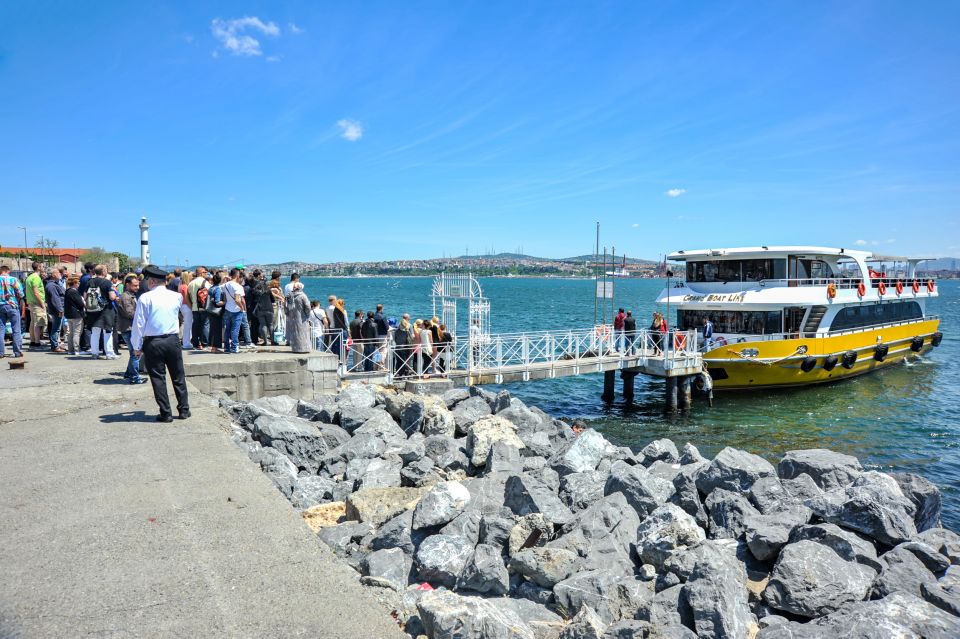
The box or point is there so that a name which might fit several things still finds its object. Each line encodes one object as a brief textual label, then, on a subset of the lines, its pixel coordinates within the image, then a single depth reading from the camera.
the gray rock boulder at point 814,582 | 4.99
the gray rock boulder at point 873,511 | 6.02
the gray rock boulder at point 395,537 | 5.74
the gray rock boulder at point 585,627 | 4.24
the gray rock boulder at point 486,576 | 5.21
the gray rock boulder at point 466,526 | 5.80
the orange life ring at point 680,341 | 20.21
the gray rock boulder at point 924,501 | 7.04
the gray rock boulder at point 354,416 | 10.03
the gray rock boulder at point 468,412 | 11.71
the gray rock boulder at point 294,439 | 8.21
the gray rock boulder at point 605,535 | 5.70
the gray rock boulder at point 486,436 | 9.23
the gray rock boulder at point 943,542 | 5.96
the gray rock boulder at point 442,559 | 5.33
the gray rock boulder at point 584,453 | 8.89
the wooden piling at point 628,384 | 20.81
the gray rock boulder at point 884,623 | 4.33
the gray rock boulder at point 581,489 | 7.56
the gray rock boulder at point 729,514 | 6.61
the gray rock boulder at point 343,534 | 5.76
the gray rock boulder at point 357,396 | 11.24
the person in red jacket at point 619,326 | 19.45
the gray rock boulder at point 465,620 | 3.80
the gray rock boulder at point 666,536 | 5.73
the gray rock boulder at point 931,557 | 5.53
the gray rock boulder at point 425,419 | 10.90
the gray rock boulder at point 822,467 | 8.19
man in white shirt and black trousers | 7.00
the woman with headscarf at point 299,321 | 12.14
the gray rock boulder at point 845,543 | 5.50
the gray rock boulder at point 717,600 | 4.62
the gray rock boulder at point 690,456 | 10.27
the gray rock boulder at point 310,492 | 6.82
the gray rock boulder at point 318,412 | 10.30
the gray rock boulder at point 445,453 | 9.03
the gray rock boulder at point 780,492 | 7.05
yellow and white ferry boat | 21.02
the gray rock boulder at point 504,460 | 8.52
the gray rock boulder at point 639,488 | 7.12
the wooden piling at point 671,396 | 19.55
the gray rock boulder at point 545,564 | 5.25
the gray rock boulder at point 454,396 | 13.98
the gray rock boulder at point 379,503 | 6.23
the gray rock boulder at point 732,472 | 7.81
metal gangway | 14.86
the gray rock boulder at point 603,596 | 4.92
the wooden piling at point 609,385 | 21.25
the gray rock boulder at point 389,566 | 5.15
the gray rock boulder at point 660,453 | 10.30
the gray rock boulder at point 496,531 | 5.87
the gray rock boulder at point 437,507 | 5.92
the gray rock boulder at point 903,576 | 5.20
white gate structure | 15.88
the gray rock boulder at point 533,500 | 6.45
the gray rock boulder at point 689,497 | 7.02
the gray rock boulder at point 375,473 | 7.62
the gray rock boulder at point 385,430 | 9.45
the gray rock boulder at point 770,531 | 5.89
